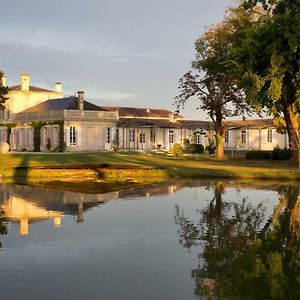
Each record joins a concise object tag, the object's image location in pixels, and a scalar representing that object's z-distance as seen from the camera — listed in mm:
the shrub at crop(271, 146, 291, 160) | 42297
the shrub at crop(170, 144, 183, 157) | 45066
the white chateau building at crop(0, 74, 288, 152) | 52562
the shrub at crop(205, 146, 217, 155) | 52312
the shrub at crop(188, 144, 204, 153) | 51572
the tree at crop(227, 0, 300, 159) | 25156
